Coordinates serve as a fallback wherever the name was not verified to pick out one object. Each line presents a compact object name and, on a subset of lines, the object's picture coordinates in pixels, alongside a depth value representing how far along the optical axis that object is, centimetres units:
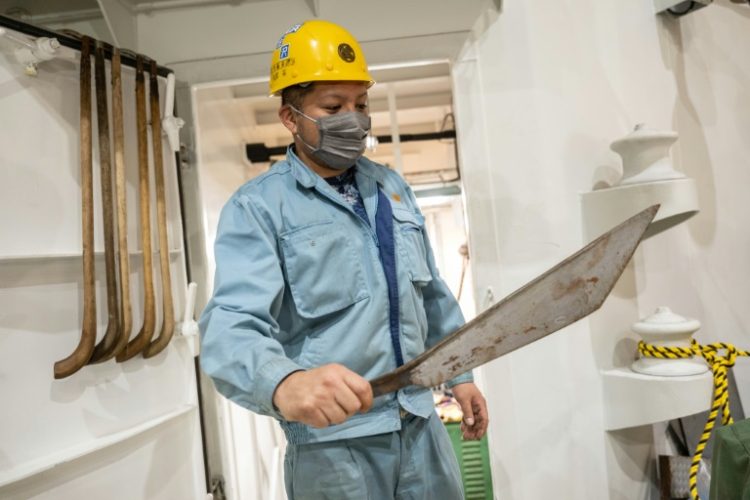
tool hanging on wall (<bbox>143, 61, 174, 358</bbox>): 154
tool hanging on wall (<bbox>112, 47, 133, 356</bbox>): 142
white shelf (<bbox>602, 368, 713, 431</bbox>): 141
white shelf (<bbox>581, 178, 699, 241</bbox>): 141
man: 97
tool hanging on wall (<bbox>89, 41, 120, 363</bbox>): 140
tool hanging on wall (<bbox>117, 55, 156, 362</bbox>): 148
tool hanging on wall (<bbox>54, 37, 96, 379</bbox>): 131
